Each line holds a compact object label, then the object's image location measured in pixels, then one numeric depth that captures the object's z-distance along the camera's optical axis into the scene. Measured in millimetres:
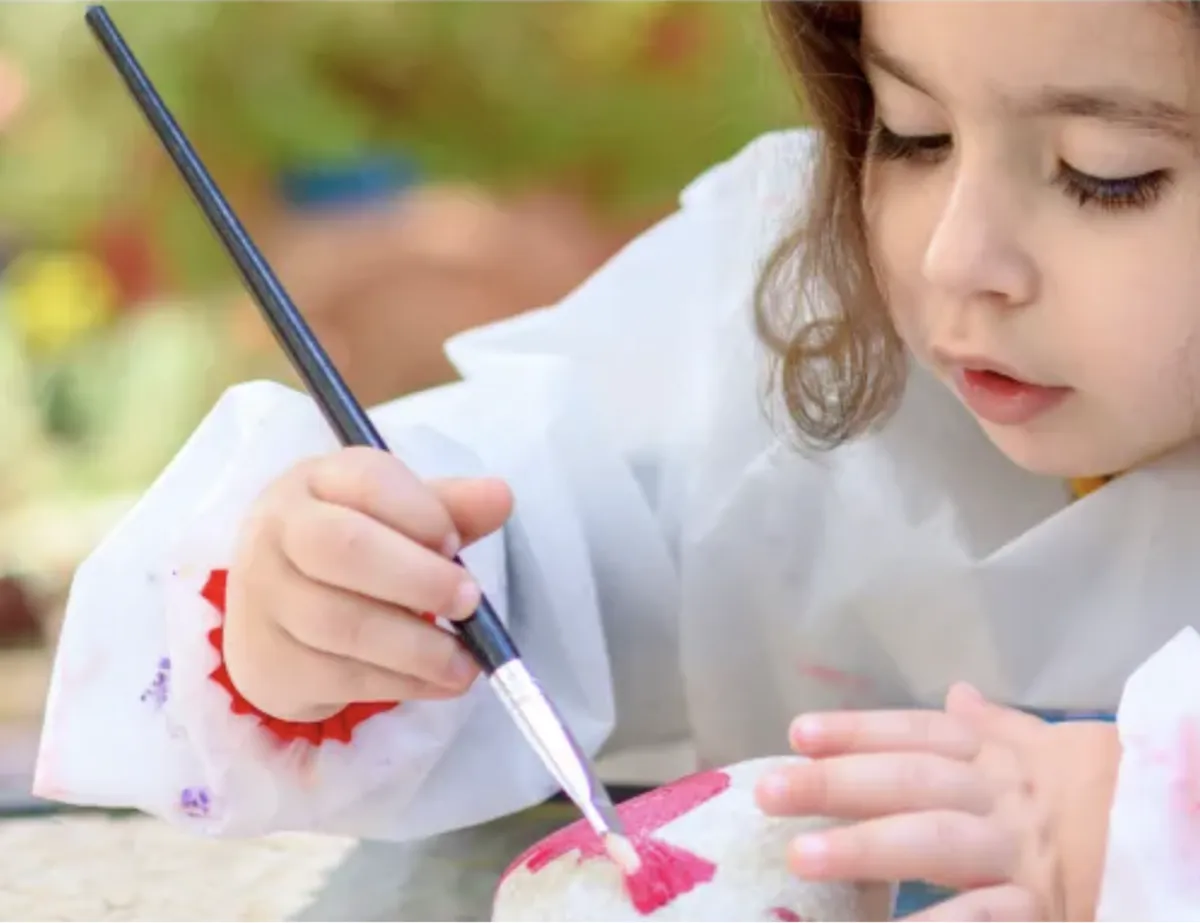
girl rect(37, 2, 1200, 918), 599
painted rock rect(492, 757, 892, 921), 573
